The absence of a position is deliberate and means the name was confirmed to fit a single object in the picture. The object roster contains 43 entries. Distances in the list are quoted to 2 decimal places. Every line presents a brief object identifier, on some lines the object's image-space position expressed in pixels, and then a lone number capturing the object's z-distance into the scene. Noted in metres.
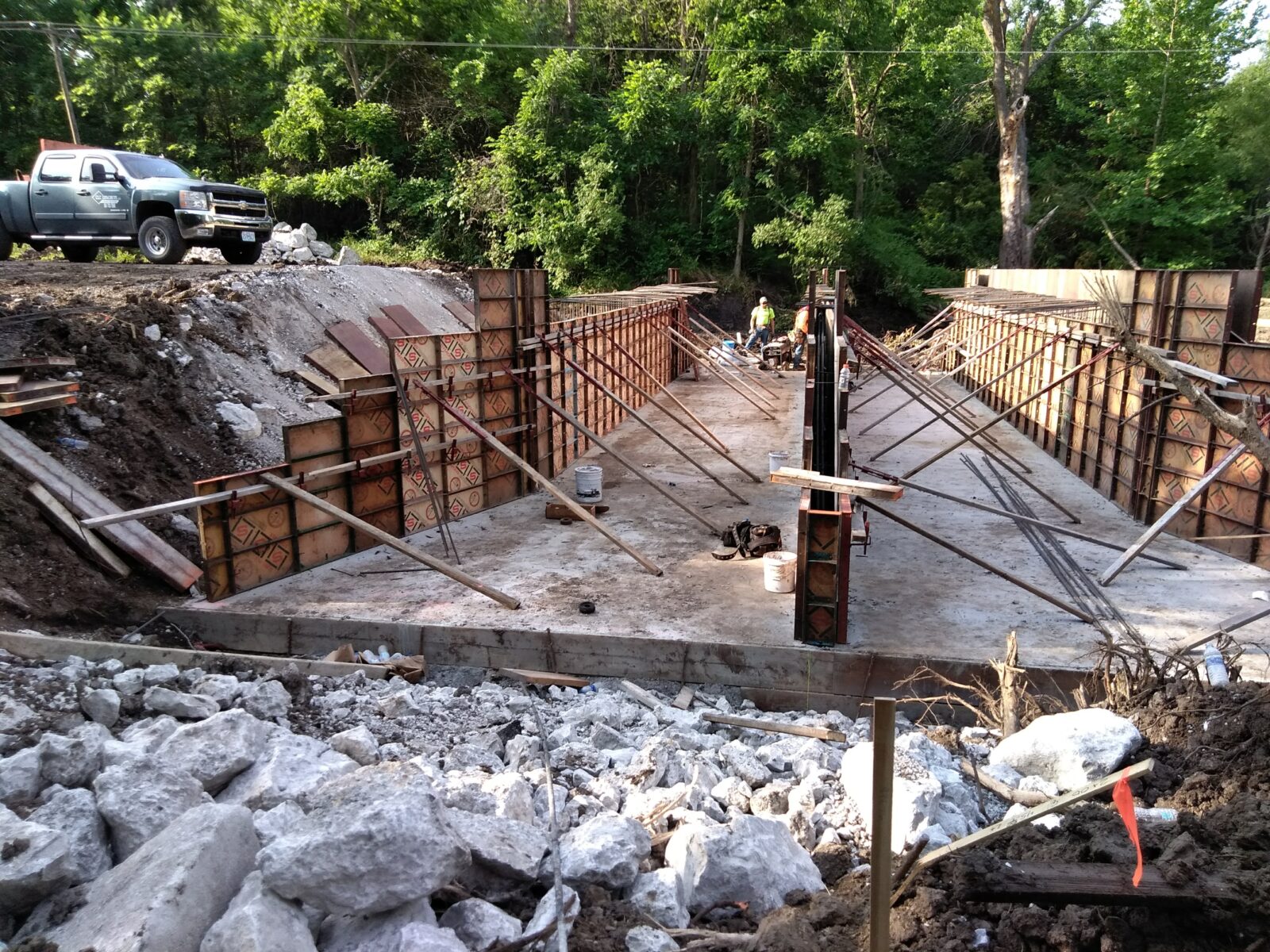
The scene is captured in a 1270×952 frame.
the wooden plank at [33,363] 9.70
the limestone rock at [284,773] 5.04
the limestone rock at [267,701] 6.58
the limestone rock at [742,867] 4.55
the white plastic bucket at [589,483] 12.73
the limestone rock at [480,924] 3.96
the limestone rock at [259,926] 3.49
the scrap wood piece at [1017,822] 3.54
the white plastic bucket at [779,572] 9.37
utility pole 26.48
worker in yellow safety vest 28.22
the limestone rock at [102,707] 5.97
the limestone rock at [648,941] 4.04
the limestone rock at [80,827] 4.25
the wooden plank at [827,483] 7.56
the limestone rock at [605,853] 4.52
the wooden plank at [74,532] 8.85
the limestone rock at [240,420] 11.65
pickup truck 16.67
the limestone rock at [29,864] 3.84
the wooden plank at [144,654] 7.10
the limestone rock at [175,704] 6.25
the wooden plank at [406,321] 17.33
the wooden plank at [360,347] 15.20
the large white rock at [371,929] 3.79
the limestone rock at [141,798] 4.43
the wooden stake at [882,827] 3.19
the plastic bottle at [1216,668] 6.72
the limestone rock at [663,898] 4.39
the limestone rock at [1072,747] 6.10
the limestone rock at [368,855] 3.72
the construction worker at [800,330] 20.99
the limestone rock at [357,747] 5.93
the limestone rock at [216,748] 5.06
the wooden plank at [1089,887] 4.18
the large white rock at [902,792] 5.20
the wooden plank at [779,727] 7.16
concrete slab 8.13
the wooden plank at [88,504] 8.99
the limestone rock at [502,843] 4.40
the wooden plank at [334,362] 14.35
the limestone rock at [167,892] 3.52
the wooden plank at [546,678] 8.12
